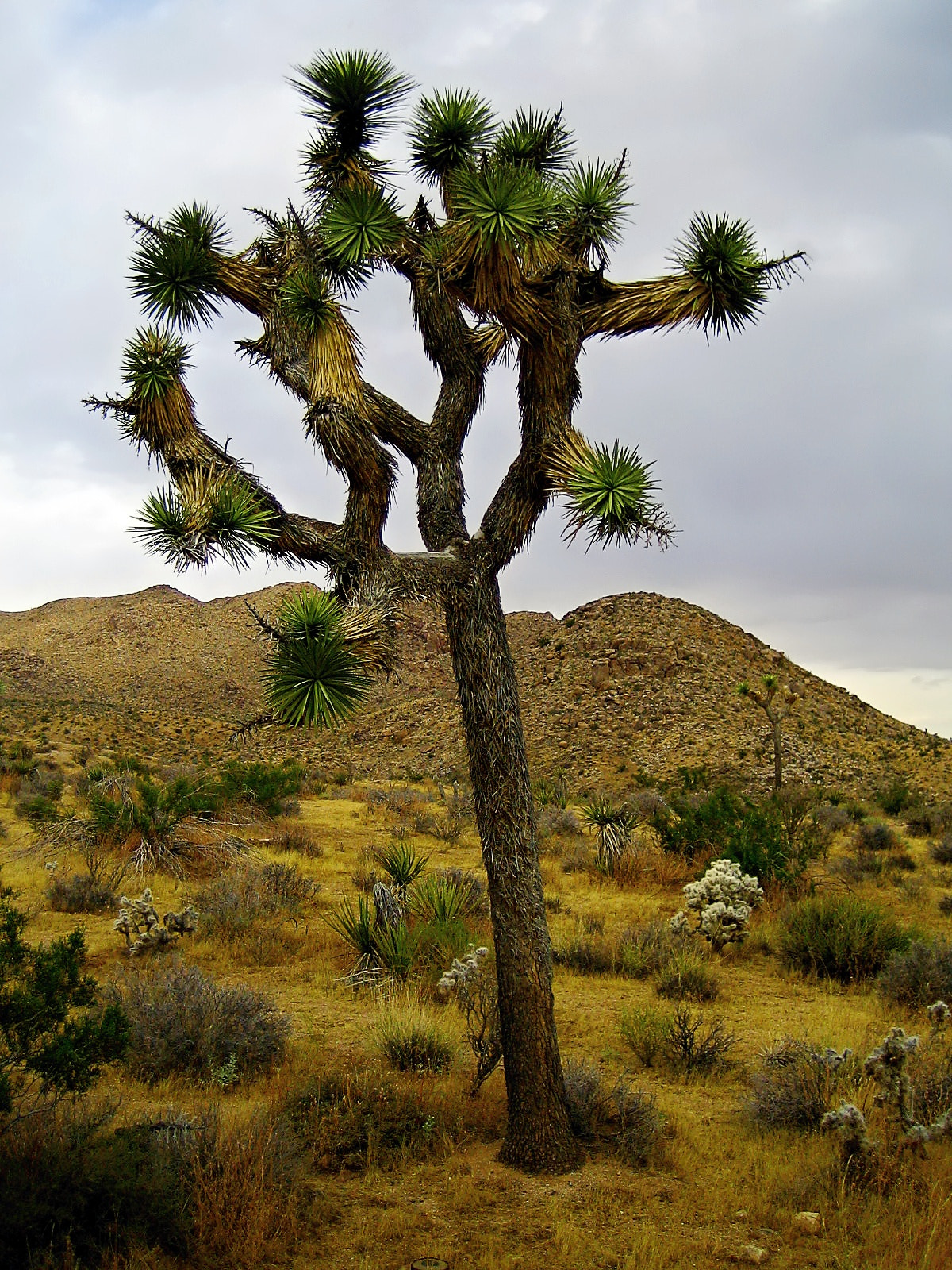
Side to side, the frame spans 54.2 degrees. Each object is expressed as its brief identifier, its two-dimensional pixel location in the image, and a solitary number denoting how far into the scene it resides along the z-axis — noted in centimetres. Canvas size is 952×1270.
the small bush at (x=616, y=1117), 556
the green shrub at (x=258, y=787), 1822
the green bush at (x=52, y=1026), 420
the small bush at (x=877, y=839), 1838
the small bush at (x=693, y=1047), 712
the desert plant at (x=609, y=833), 1515
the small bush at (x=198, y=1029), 632
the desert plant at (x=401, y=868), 1120
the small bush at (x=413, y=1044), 680
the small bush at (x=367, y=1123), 542
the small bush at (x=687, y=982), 909
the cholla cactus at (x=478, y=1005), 640
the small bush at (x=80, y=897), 1131
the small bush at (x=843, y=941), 981
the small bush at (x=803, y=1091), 584
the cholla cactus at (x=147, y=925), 949
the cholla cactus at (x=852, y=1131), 493
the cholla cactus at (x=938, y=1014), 594
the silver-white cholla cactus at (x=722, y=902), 1088
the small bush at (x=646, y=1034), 731
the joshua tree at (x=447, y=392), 539
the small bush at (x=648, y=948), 991
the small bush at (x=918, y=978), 858
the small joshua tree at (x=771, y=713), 2370
